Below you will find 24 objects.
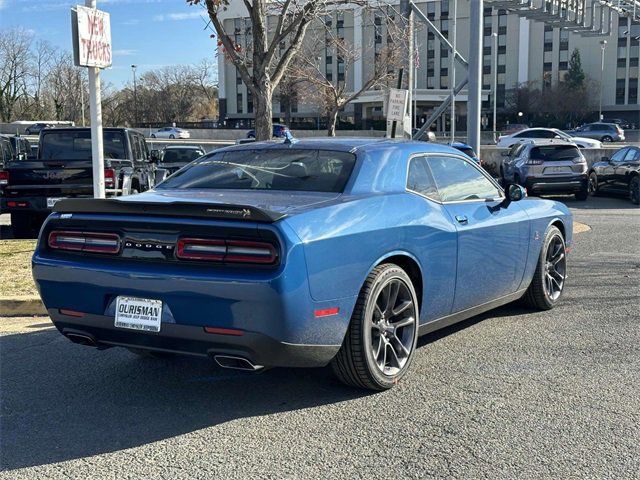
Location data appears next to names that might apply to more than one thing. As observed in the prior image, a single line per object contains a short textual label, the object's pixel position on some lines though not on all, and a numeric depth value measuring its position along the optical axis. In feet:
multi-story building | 278.05
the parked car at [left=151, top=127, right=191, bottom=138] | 215.72
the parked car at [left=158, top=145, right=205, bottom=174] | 78.65
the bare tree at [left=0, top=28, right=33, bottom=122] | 222.28
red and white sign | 28.71
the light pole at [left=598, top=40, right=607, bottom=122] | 256.32
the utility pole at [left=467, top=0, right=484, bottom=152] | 47.06
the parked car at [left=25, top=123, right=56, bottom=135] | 192.52
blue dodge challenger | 13.16
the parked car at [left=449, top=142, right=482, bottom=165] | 41.21
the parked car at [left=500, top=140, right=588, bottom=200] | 62.08
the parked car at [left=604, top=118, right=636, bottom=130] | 255.91
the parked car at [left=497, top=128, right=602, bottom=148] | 132.16
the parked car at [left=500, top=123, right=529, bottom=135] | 196.93
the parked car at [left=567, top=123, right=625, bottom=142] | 174.70
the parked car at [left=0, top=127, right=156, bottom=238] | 38.09
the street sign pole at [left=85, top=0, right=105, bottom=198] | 30.73
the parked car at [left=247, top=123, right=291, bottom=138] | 154.55
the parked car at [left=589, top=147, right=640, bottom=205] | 61.72
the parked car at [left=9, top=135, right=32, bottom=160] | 64.85
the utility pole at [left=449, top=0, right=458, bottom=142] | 61.09
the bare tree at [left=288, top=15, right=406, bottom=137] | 91.25
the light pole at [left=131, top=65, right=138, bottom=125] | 289.94
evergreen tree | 268.62
